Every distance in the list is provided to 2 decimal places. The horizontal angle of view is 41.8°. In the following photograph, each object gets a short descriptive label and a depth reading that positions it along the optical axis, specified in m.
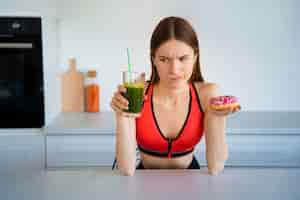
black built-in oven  1.91
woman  1.19
